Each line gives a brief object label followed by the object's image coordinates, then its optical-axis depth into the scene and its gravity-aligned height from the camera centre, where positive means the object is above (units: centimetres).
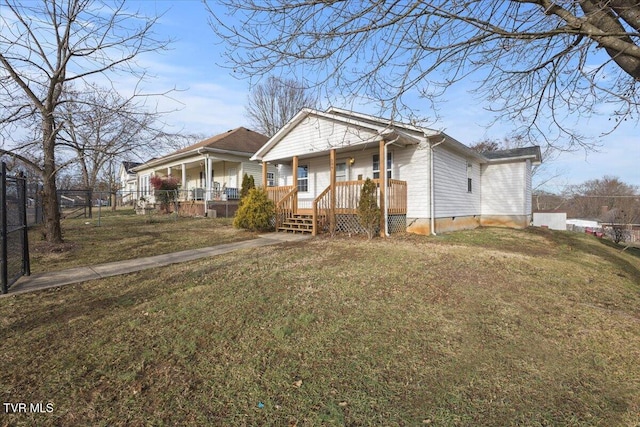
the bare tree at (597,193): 3688 +122
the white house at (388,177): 1042 +112
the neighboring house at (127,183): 3728 +305
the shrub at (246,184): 1309 +93
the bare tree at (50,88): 673 +281
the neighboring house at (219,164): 1803 +287
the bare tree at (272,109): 2905 +955
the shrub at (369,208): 945 -12
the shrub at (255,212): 1121 -25
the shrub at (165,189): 1983 +111
